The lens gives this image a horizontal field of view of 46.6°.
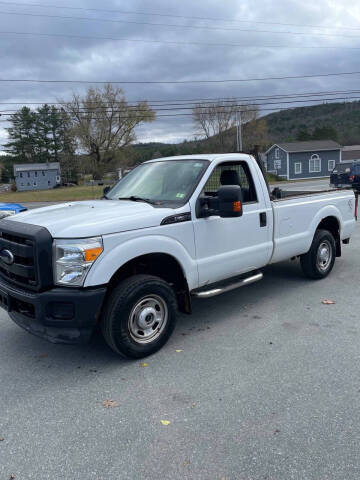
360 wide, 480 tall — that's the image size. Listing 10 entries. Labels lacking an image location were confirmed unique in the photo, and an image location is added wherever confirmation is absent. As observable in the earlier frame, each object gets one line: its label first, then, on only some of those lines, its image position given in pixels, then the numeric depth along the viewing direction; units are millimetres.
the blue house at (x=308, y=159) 54469
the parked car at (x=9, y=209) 11273
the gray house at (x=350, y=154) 58344
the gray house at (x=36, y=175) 78312
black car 20000
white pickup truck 3617
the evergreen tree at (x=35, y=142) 89938
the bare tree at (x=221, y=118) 44031
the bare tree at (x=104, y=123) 53750
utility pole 34681
